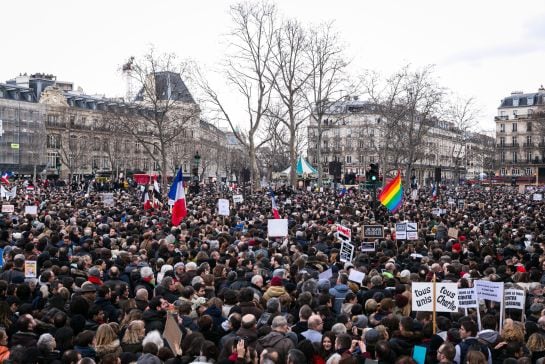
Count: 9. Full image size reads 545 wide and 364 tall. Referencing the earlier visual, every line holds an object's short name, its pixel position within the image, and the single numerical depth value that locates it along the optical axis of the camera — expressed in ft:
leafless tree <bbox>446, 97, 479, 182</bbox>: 205.77
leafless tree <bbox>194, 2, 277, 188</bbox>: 152.87
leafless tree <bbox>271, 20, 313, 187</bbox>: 158.20
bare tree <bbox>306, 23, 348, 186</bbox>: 160.97
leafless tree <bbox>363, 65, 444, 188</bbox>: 167.43
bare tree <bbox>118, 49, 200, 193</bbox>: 140.87
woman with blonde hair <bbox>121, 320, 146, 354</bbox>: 22.44
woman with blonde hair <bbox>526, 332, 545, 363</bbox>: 23.04
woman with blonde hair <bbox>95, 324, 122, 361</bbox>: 22.07
